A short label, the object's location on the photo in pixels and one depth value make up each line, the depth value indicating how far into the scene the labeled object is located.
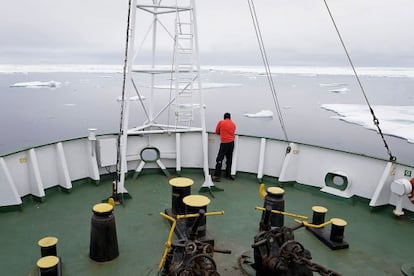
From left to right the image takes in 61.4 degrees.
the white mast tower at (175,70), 4.89
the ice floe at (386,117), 16.38
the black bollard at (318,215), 4.29
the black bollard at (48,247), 3.33
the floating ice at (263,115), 20.12
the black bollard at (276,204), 4.13
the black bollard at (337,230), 3.97
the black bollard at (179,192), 4.11
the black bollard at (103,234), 3.53
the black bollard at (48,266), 2.95
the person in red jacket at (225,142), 5.82
